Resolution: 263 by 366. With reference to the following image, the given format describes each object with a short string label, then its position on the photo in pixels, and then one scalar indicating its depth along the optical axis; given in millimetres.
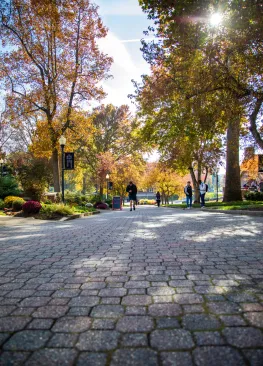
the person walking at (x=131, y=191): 16594
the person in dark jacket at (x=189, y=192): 18500
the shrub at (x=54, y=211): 11535
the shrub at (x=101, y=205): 24875
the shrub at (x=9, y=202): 15641
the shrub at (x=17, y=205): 14086
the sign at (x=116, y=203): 24609
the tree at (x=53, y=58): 16375
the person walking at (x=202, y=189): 17656
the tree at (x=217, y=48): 7883
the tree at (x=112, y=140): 32562
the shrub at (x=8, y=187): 19277
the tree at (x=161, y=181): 46250
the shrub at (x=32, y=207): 12312
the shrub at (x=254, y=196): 22292
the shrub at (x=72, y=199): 19844
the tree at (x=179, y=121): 12312
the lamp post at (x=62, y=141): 14089
